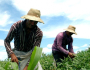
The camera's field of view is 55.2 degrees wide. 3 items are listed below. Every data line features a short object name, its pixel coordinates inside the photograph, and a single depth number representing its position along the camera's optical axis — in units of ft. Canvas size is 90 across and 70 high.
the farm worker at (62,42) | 6.70
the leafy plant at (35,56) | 2.49
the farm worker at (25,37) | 4.37
